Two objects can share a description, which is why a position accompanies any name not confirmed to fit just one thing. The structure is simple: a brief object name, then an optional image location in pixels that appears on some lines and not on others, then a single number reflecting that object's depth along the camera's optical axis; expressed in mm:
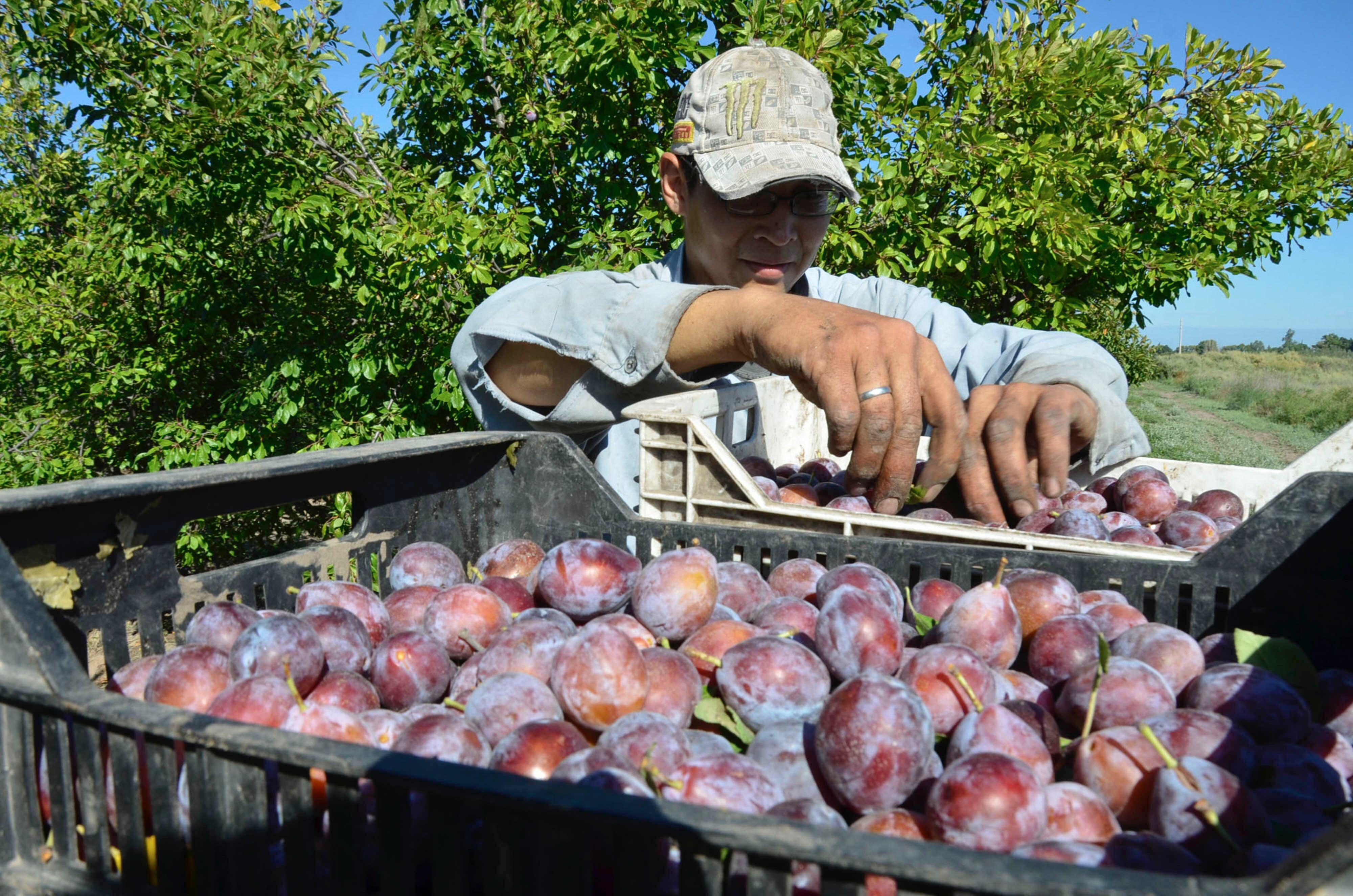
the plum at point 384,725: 398
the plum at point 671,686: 416
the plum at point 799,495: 673
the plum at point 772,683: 416
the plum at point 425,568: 551
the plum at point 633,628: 481
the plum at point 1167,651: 435
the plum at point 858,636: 436
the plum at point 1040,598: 478
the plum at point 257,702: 382
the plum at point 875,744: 352
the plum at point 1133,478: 726
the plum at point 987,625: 443
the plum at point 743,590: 529
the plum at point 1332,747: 382
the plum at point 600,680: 403
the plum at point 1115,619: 476
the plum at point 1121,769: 353
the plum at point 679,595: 487
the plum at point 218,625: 448
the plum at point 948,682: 403
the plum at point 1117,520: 662
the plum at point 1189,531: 611
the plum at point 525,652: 441
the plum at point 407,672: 442
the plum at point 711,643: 466
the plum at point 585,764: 335
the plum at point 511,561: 583
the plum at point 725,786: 334
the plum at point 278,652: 413
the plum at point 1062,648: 438
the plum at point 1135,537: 613
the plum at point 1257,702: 390
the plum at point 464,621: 485
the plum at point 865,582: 478
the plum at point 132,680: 422
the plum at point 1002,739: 364
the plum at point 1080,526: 596
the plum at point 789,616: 487
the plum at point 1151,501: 695
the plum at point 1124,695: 394
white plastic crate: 550
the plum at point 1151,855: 300
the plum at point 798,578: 536
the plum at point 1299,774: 347
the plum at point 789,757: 372
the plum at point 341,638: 456
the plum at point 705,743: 385
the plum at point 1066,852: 306
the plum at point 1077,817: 332
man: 601
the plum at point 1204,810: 314
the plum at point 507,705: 397
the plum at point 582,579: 512
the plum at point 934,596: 508
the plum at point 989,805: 319
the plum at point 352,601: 498
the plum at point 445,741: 364
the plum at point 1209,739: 362
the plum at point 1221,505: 690
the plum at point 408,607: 518
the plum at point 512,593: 523
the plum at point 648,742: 354
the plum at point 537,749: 354
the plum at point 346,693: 420
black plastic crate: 228
